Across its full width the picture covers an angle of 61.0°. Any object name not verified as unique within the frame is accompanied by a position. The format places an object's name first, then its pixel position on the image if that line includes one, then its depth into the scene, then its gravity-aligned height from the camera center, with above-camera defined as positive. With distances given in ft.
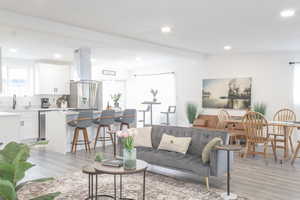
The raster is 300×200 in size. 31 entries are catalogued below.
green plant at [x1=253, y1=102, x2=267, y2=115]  22.84 -0.75
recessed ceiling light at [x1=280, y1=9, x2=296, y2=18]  12.21 +4.24
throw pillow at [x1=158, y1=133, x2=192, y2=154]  13.30 -2.37
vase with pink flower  9.26 -1.99
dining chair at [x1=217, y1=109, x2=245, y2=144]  19.39 -2.26
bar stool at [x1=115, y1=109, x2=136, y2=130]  22.11 -1.68
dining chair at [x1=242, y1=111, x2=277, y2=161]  16.30 -1.99
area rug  10.64 -4.06
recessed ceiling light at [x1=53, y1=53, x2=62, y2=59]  24.89 +4.35
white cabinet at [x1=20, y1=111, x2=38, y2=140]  24.54 -2.63
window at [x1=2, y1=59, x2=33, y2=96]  26.35 +2.03
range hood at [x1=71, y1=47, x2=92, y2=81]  20.66 +2.81
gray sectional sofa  11.32 -2.83
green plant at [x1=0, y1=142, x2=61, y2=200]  3.27 -0.99
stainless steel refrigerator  21.76 +0.40
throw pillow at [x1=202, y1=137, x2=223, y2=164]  11.29 -2.20
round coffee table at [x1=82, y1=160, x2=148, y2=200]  8.90 -2.54
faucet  25.86 -0.24
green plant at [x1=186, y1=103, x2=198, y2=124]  26.63 -1.47
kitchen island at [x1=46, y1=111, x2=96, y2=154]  19.11 -2.49
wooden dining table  15.51 -1.57
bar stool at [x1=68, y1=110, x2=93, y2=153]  18.74 -1.95
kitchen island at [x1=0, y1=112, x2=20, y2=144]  13.70 -1.59
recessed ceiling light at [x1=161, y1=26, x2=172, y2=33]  15.56 +4.39
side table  10.48 -2.89
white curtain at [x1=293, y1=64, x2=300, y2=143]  21.88 +0.60
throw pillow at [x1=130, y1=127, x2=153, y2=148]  14.90 -2.33
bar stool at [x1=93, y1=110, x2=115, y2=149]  20.25 -1.73
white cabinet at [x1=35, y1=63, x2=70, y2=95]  27.35 +2.17
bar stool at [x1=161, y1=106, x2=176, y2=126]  29.38 -1.51
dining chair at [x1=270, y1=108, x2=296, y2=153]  16.92 -2.09
